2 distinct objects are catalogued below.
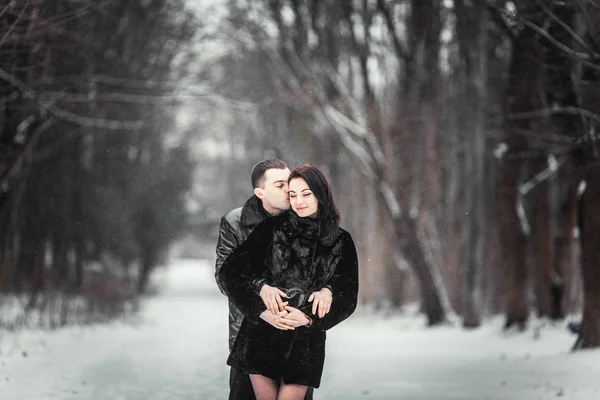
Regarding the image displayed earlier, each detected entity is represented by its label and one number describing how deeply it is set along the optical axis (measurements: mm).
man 7913
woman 7354
